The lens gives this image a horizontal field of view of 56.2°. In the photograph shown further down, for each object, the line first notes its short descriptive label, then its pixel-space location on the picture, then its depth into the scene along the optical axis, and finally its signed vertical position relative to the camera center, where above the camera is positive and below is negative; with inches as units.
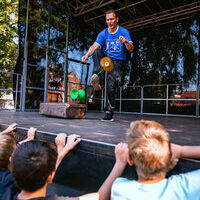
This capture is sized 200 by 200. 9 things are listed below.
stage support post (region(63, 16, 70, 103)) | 221.6 +33.8
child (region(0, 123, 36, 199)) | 35.6 -13.8
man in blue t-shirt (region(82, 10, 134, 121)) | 104.8 +29.5
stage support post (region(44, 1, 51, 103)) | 199.6 +22.9
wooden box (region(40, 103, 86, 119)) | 116.1 -5.4
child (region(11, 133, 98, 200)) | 31.0 -11.4
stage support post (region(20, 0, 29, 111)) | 184.4 +28.5
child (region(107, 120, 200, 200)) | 29.2 -11.3
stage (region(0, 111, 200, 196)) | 43.6 -13.7
